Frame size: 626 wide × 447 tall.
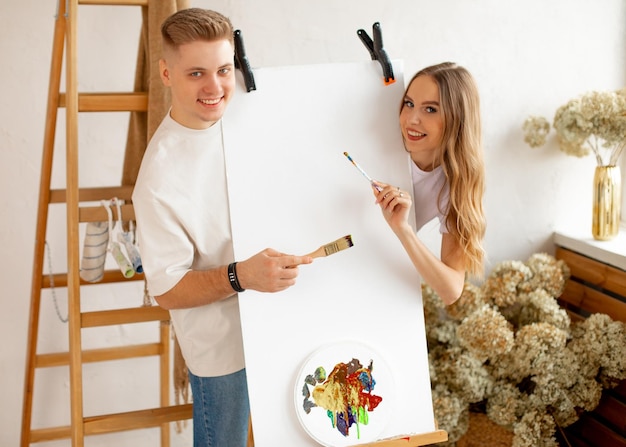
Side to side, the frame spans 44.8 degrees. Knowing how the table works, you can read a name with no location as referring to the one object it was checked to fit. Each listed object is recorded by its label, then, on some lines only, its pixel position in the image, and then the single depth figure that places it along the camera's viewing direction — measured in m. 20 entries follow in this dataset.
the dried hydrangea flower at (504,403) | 2.46
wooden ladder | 1.77
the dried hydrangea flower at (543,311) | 2.53
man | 1.56
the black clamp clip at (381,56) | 1.71
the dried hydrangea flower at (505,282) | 2.61
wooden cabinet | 2.53
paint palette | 1.65
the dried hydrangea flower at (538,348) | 2.43
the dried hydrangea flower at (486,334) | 2.41
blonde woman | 1.68
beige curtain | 1.84
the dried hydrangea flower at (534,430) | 2.41
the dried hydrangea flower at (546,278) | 2.64
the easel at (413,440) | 1.67
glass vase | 2.60
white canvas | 1.64
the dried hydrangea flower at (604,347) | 2.41
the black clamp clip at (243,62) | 1.64
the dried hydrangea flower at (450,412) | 2.46
